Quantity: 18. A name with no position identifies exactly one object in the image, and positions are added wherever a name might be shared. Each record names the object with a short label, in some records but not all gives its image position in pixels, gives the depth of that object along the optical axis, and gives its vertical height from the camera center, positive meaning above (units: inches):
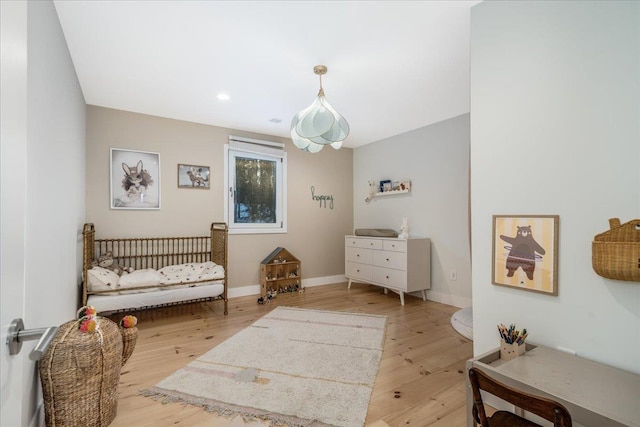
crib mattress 110.7 -33.9
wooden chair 35.7 -24.9
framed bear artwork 60.6 -8.4
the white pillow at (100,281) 110.0 -25.4
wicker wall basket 48.1 -6.3
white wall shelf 174.8 +13.9
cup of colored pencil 58.6 -25.9
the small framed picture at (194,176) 156.5 +19.9
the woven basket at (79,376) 56.0 -32.0
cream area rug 69.2 -46.0
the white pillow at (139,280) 115.6 -26.5
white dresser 154.4 -27.4
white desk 40.7 -27.1
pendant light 90.4 +28.3
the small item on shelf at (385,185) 187.2 +18.2
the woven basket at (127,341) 71.1 -30.8
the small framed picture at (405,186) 174.2 +16.7
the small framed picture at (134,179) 140.6 +16.8
